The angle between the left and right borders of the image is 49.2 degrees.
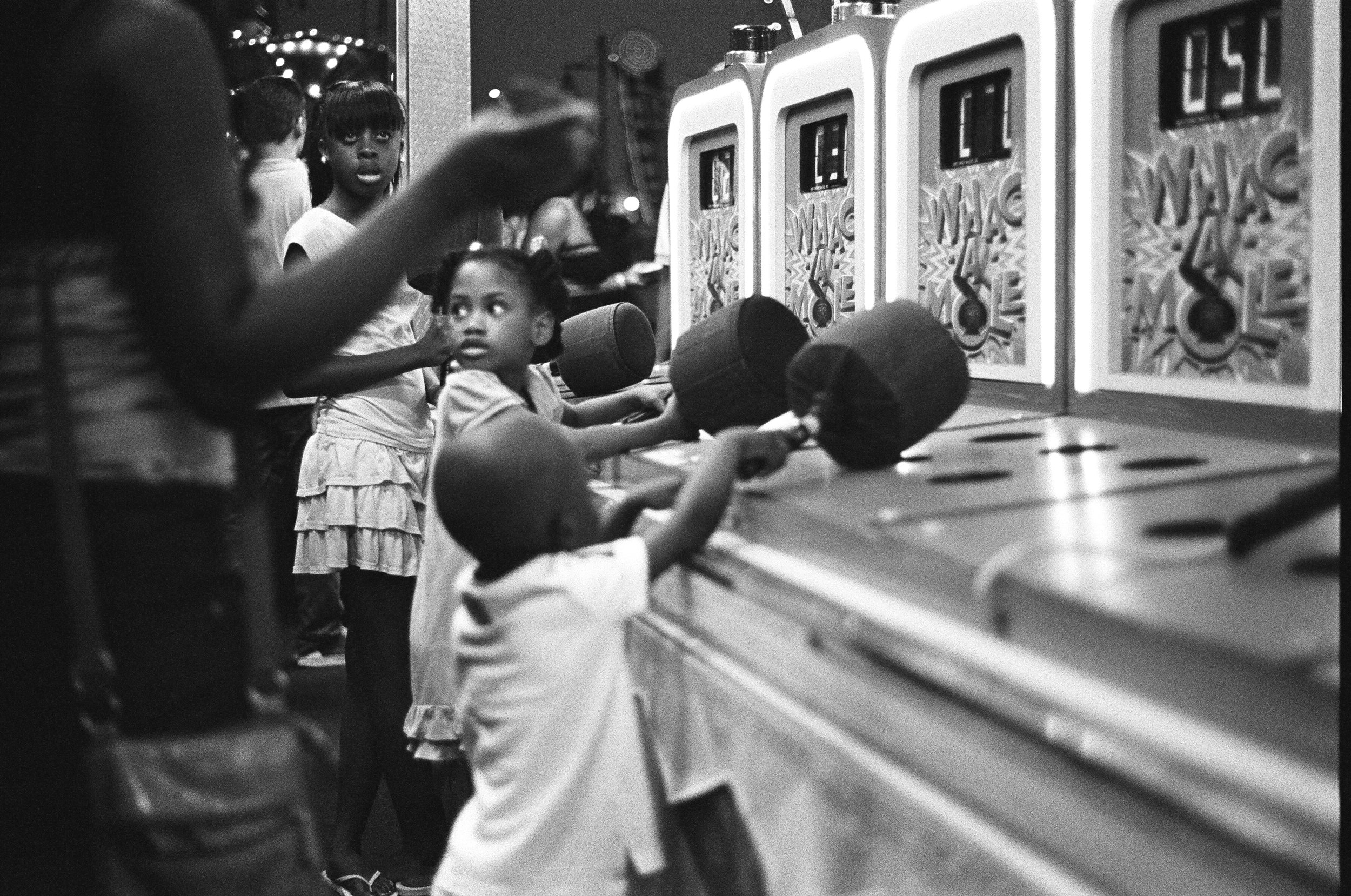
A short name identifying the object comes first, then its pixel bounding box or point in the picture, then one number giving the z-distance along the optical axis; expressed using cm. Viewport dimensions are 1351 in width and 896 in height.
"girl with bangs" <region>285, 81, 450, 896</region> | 234
